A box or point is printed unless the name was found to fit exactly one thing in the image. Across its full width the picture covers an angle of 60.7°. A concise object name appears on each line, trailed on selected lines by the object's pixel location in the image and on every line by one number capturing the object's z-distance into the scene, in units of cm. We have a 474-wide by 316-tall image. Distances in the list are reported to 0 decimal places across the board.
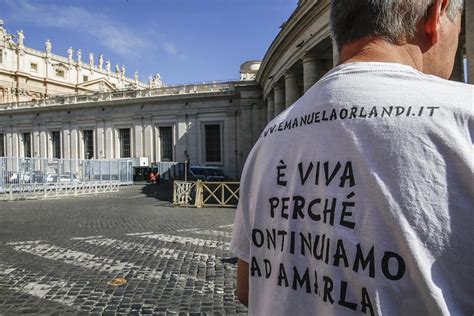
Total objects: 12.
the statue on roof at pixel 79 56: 7020
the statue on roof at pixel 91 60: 7319
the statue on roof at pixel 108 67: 7794
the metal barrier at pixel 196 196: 1684
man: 91
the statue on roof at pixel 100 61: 7612
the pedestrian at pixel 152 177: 3909
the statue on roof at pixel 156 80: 8031
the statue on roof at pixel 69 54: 6846
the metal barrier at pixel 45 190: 2246
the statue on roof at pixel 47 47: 6412
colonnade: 1969
